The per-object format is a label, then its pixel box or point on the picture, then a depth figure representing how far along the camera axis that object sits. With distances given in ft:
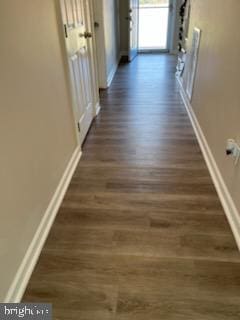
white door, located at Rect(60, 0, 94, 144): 6.77
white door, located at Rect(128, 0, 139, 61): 17.16
